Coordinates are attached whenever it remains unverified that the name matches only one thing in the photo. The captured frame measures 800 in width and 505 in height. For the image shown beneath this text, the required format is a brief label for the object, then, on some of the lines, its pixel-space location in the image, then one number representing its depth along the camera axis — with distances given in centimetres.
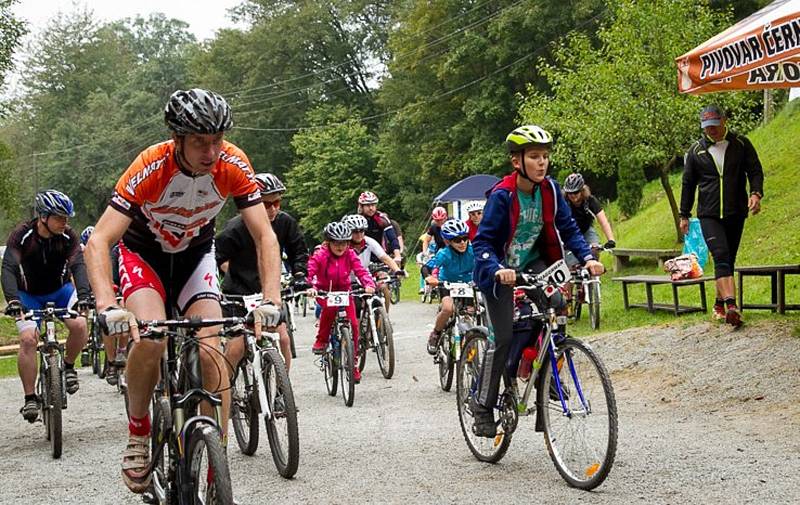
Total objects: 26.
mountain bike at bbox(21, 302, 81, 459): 906
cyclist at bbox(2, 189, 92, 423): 976
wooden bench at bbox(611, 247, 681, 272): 2075
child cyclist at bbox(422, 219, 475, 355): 1178
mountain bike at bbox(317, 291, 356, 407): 1115
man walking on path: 1102
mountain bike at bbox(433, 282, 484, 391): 1111
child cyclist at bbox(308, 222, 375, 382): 1227
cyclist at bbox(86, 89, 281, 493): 535
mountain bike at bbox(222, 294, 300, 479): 759
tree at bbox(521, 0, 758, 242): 2483
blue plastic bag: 1762
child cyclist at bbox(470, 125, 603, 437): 702
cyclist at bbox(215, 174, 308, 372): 948
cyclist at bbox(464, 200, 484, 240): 1473
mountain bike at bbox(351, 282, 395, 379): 1295
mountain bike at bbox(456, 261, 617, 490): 645
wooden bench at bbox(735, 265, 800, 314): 1131
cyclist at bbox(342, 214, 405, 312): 1409
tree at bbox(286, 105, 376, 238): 6556
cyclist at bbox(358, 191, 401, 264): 1686
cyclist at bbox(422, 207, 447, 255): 1898
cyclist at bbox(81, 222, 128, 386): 1265
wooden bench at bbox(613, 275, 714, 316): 1369
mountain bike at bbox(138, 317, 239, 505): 487
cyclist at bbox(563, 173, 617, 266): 1549
